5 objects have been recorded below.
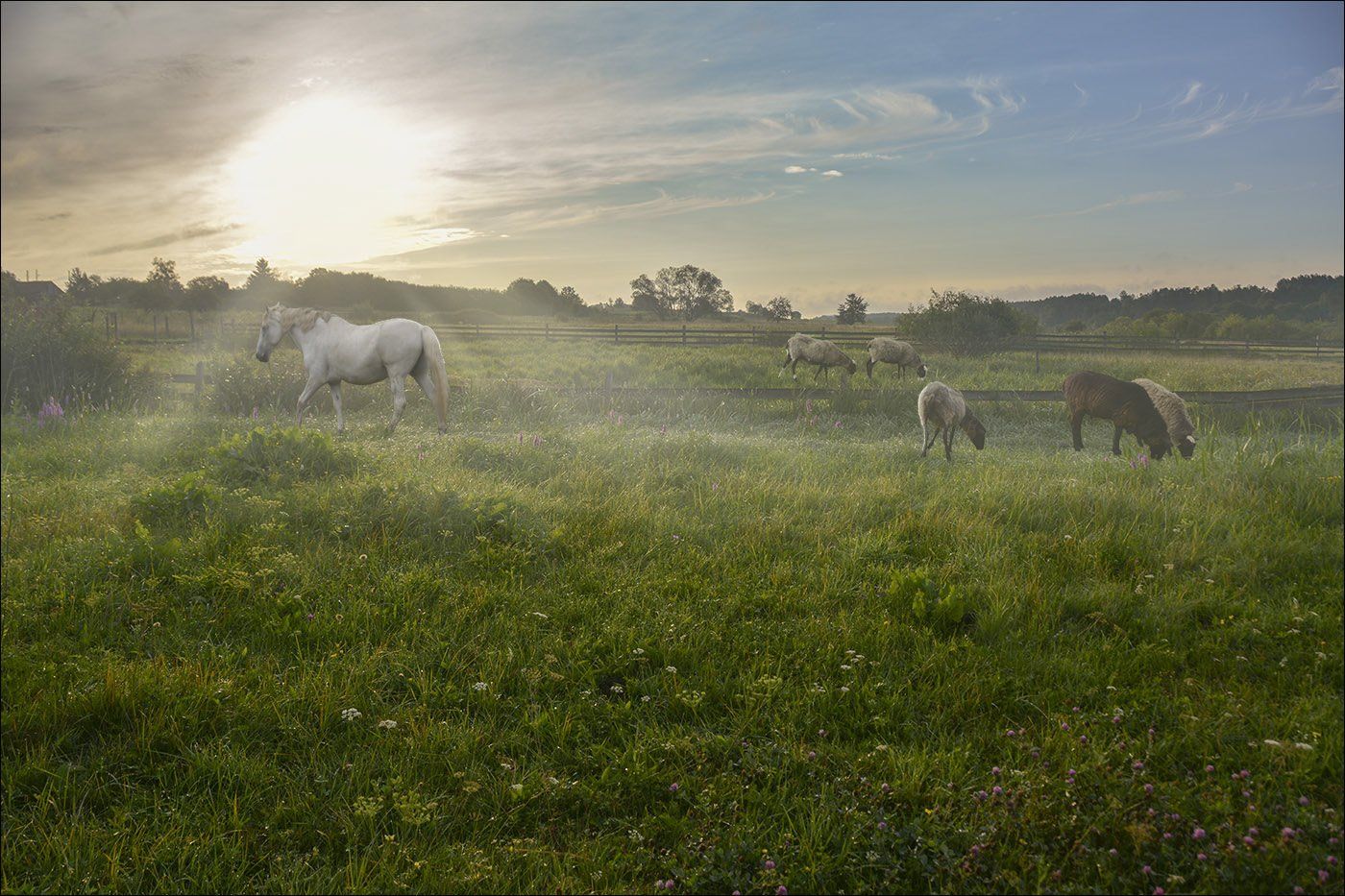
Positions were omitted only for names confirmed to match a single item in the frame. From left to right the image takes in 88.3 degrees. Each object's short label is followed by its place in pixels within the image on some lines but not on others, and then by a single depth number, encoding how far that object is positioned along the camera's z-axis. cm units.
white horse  981
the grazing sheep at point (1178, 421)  741
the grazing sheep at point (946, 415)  812
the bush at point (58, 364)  1348
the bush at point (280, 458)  740
